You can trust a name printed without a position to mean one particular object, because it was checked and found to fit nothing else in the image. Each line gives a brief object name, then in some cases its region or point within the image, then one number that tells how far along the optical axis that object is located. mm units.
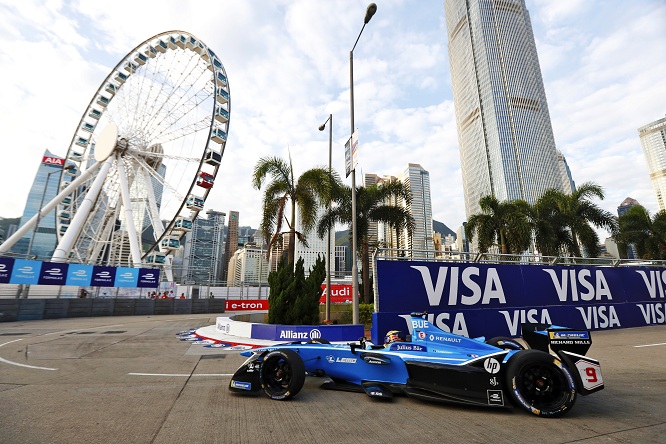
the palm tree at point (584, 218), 22844
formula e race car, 4004
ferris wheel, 27109
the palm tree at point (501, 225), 24375
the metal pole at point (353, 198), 10023
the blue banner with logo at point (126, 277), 22875
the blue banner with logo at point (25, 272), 19234
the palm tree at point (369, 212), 18531
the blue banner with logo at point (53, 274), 20062
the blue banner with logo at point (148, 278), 23797
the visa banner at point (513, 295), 8398
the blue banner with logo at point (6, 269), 18772
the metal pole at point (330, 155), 15562
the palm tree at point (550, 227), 23766
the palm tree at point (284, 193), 15539
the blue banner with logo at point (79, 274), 20969
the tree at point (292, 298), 11312
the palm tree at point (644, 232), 27125
